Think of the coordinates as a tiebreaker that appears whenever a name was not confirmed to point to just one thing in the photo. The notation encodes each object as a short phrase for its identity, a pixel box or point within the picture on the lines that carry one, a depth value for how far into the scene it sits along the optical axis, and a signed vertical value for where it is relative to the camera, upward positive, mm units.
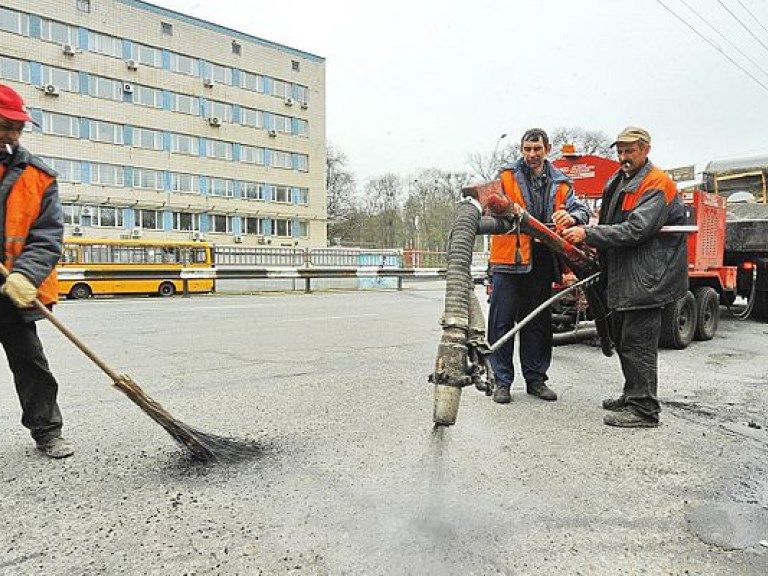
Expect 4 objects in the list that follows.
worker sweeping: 2955 -125
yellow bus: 17016 -887
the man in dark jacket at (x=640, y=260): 3799 -110
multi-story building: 34812 +8072
